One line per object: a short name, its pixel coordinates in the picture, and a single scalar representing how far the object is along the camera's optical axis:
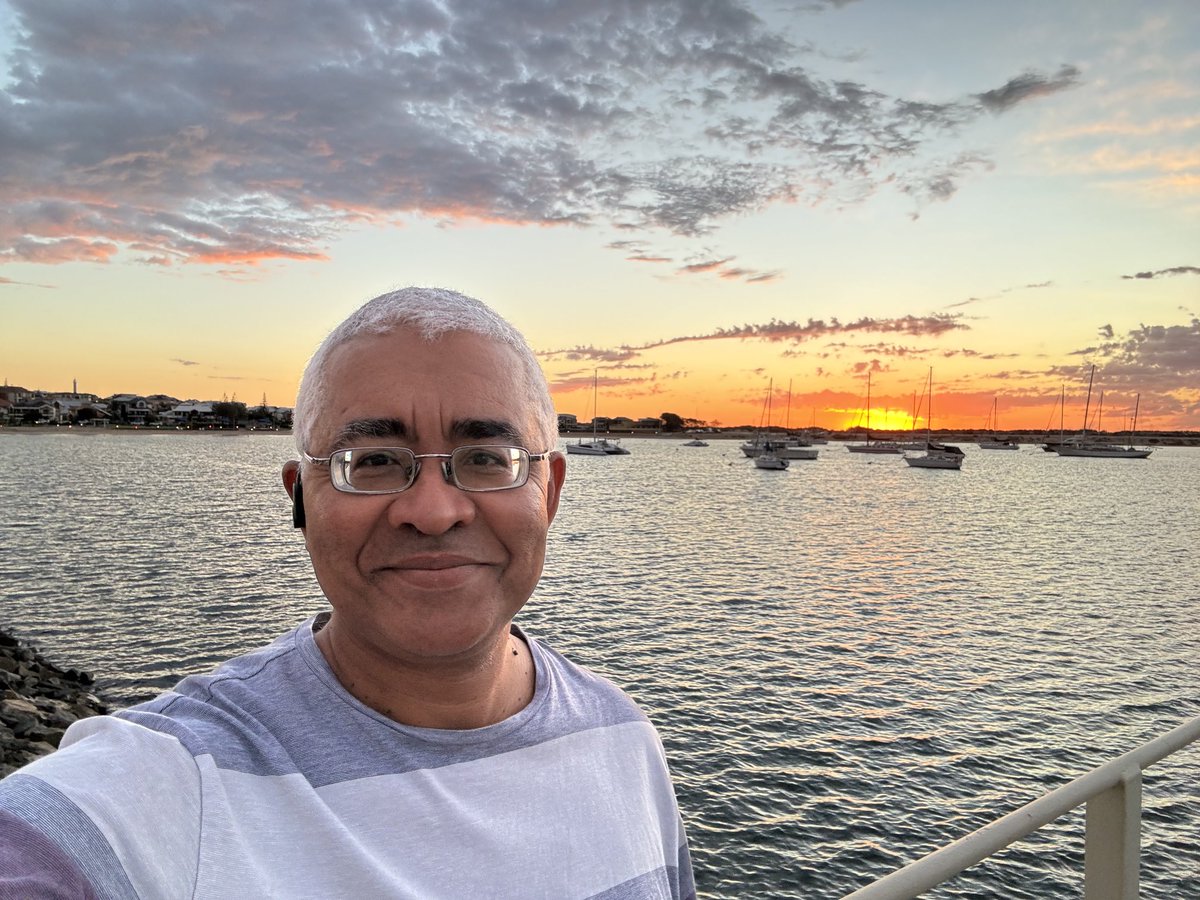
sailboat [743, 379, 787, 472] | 101.00
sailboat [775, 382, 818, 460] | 121.15
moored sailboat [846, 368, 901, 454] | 164.50
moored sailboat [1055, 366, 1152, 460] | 147.38
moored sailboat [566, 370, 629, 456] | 139.88
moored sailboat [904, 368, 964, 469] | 107.38
